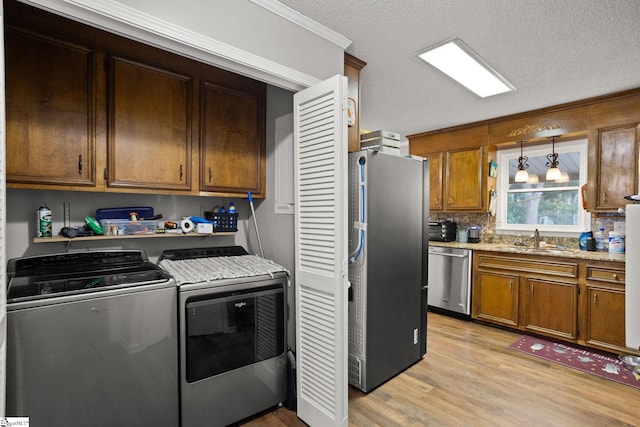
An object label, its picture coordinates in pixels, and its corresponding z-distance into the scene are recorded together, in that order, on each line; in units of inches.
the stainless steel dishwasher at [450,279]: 148.0
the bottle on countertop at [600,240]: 131.6
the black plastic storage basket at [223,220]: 96.6
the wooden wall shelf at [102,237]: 69.4
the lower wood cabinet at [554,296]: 113.5
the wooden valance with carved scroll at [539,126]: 132.6
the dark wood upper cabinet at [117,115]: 64.7
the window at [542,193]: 145.5
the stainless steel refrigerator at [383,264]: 90.0
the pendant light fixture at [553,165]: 145.3
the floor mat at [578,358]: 101.1
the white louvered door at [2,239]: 39.9
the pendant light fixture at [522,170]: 154.3
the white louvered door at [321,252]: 68.9
